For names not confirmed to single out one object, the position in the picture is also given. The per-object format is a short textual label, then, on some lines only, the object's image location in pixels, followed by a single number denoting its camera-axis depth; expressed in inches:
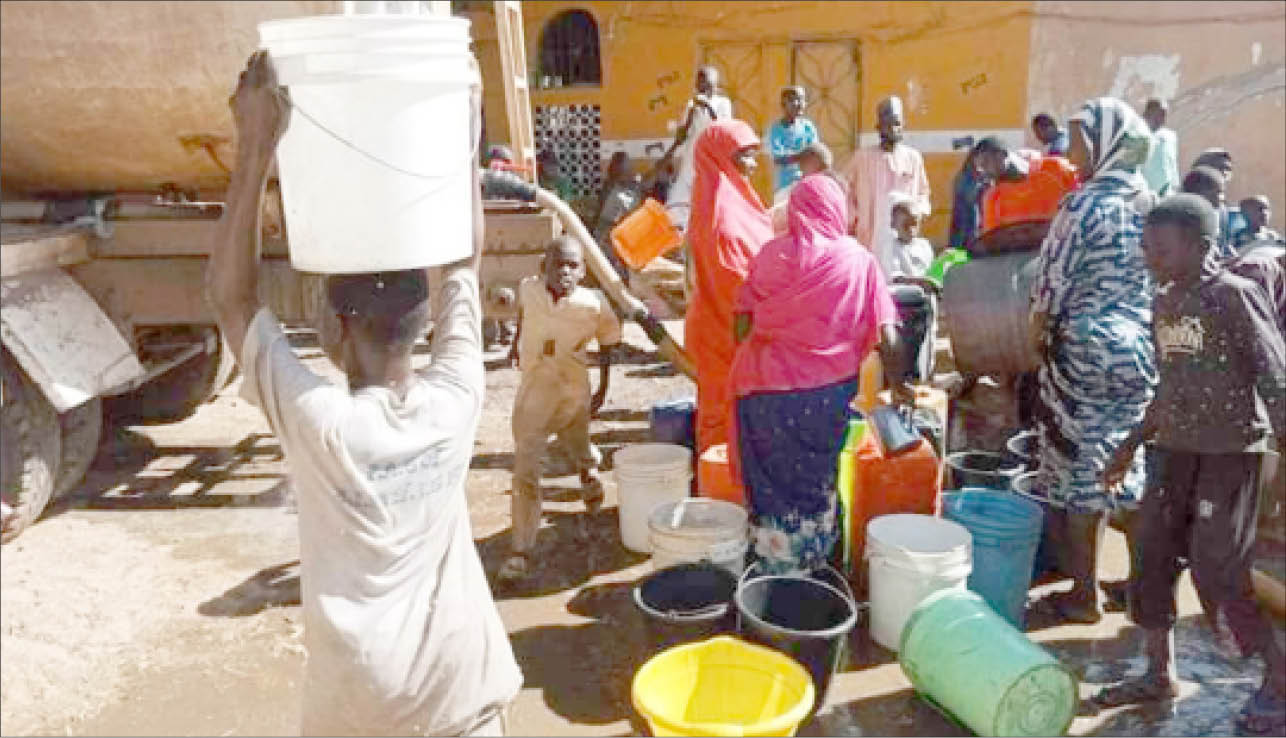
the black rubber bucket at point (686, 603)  138.3
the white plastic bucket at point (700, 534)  151.5
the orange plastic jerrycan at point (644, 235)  244.8
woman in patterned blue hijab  156.9
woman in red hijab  190.7
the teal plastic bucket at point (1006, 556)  155.6
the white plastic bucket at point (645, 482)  184.5
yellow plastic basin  112.1
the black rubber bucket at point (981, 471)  181.6
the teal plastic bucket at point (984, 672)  126.4
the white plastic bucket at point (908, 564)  145.2
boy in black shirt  128.4
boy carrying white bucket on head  67.9
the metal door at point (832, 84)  467.8
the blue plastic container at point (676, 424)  205.9
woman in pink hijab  150.2
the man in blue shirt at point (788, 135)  328.8
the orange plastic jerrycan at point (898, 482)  163.6
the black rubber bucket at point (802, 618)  129.8
